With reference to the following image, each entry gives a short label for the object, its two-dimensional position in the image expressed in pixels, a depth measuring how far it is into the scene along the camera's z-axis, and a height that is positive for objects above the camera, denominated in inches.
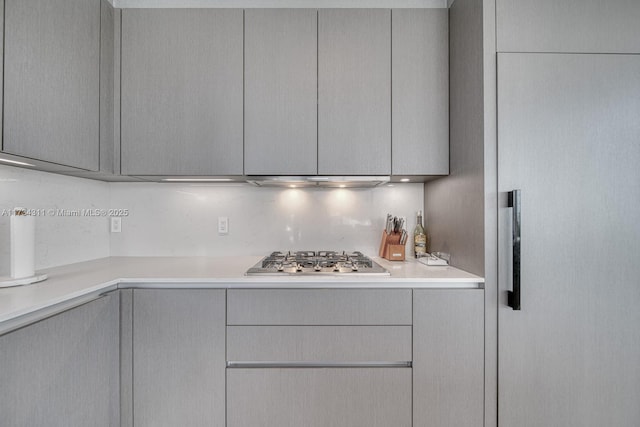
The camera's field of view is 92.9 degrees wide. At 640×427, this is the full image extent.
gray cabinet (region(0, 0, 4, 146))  41.7 +22.7
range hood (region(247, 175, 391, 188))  65.8 +7.7
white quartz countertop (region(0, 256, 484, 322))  43.3 -11.2
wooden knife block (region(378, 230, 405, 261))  72.2 -7.8
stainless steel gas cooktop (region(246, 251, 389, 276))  55.0 -10.1
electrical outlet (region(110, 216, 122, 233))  79.0 -2.5
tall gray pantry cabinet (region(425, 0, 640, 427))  52.7 +0.3
